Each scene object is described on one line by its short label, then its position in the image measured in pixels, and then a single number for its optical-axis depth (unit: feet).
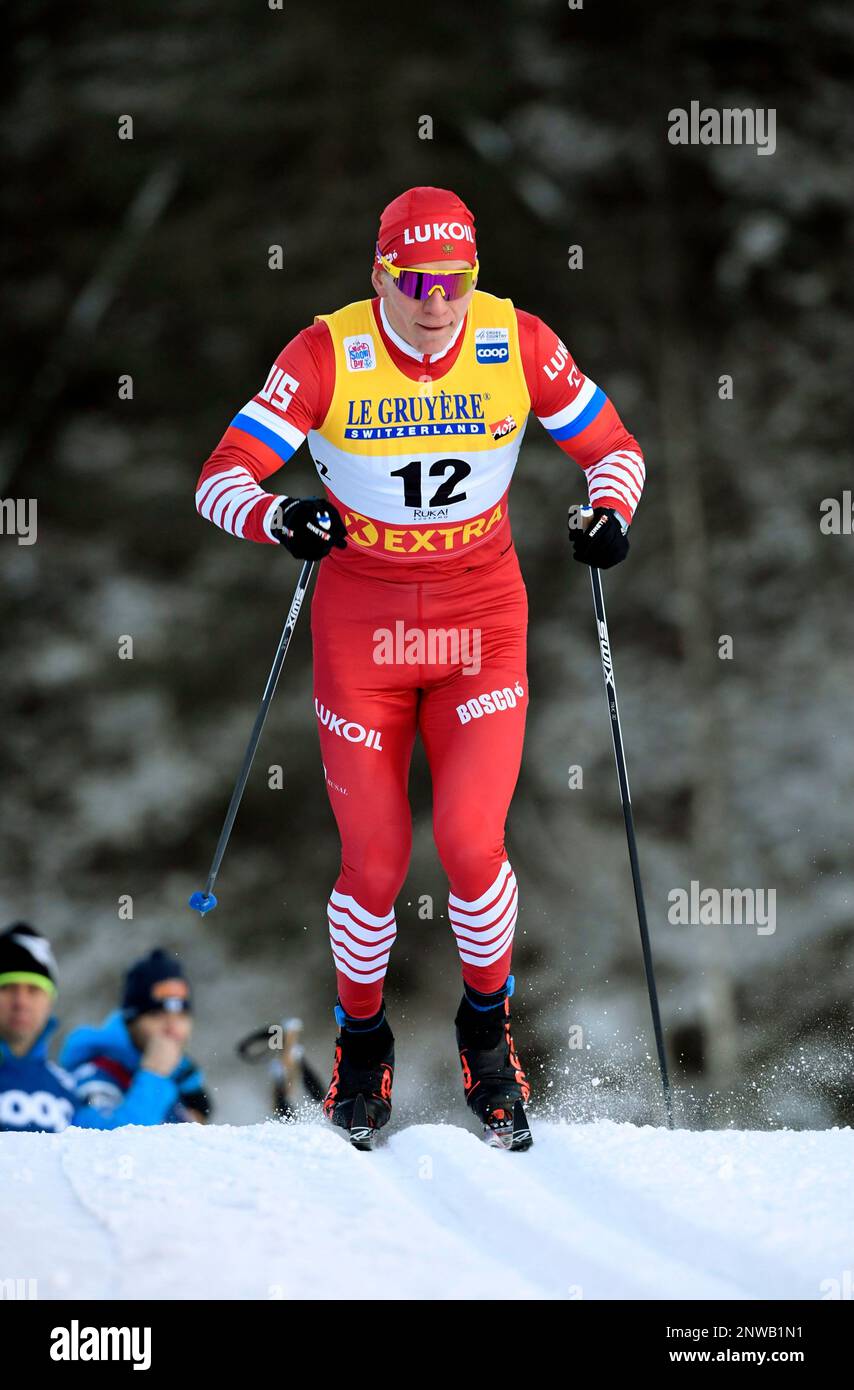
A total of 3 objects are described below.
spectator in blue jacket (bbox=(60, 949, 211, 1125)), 29.91
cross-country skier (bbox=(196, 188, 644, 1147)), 21.25
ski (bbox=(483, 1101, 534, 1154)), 21.65
